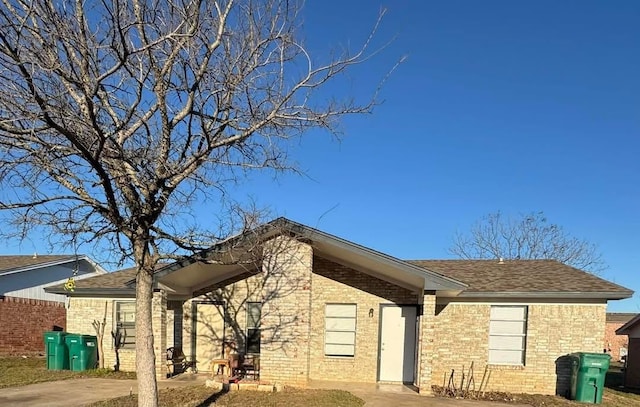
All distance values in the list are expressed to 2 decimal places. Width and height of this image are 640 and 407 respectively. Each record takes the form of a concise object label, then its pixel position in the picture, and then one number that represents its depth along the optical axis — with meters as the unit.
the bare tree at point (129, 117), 5.49
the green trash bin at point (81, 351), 13.41
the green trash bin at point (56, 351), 13.59
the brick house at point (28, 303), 18.33
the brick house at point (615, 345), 34.05
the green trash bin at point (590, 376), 10.66
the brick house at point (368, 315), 10.49
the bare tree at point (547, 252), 28.56
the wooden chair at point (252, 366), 11.75
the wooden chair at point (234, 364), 11.77
